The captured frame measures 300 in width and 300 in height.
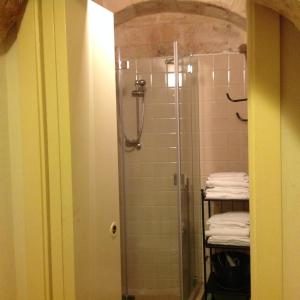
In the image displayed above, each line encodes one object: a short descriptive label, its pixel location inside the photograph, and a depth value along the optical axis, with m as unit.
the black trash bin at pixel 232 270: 2.37
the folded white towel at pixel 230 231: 2.22
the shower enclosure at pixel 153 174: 2.75
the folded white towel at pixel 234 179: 2.34
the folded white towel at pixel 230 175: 2.41
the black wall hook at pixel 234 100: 2.68
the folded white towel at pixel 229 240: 2.21
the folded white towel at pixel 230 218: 2.27
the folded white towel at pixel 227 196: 2.25
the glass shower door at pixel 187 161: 2.51
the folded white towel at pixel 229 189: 2.28
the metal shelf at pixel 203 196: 2.29
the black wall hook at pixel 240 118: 2.73
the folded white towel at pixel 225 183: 2.30
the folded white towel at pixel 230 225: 2.25
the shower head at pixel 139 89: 2.81
